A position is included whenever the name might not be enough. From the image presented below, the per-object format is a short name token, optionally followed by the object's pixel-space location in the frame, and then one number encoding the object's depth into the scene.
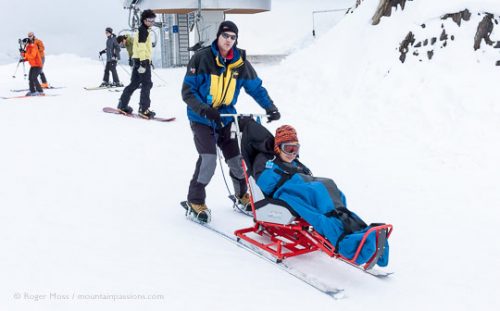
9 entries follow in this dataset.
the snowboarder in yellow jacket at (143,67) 10.10
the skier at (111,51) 15.81
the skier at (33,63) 14.45
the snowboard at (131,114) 10.37
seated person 3.47
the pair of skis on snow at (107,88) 16.28
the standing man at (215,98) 4.51
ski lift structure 26.83
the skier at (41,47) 15.26
